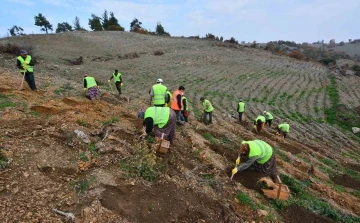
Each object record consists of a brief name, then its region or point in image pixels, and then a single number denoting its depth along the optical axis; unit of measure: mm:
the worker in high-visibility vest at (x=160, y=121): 6801
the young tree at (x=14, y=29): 54281
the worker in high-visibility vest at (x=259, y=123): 13703
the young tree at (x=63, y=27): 64125
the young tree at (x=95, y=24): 52875
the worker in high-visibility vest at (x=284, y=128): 14734
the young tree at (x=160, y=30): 56250
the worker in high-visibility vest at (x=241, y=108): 15680
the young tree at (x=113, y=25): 52219
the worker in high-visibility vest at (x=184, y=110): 11032
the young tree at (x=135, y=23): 60438
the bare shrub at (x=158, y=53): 34375
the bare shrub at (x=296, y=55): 48188
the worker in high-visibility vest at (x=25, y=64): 10023
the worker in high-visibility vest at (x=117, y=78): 13688
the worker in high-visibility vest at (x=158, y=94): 9000
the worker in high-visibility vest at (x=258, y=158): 6992
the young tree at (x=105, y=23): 54934
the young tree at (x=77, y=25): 66250
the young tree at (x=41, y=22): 48812
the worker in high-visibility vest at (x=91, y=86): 10844
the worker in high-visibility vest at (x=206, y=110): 13008
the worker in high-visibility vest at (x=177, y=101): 9602
